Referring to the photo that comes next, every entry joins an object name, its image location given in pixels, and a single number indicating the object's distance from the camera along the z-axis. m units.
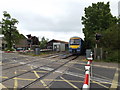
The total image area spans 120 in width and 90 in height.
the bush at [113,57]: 13.42
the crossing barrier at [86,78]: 2.22
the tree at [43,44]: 45.17
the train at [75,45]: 19.77
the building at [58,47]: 37.66
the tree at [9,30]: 34.81
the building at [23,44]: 59.54
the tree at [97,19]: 21.19
